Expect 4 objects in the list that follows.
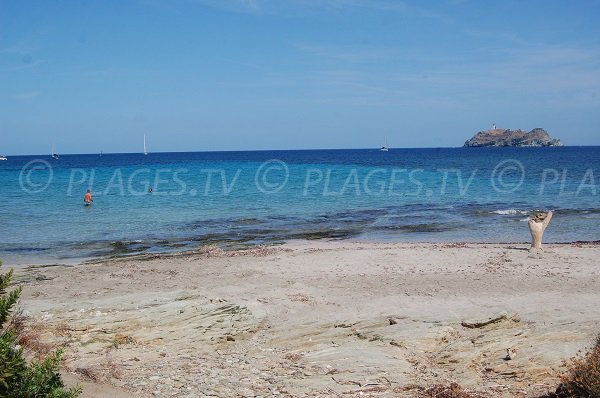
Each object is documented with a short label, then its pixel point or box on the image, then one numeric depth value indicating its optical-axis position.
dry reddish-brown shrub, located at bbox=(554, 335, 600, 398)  6.80
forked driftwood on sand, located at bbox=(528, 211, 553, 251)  20.39
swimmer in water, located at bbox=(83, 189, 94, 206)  40.84
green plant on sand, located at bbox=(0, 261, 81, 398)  5.07
